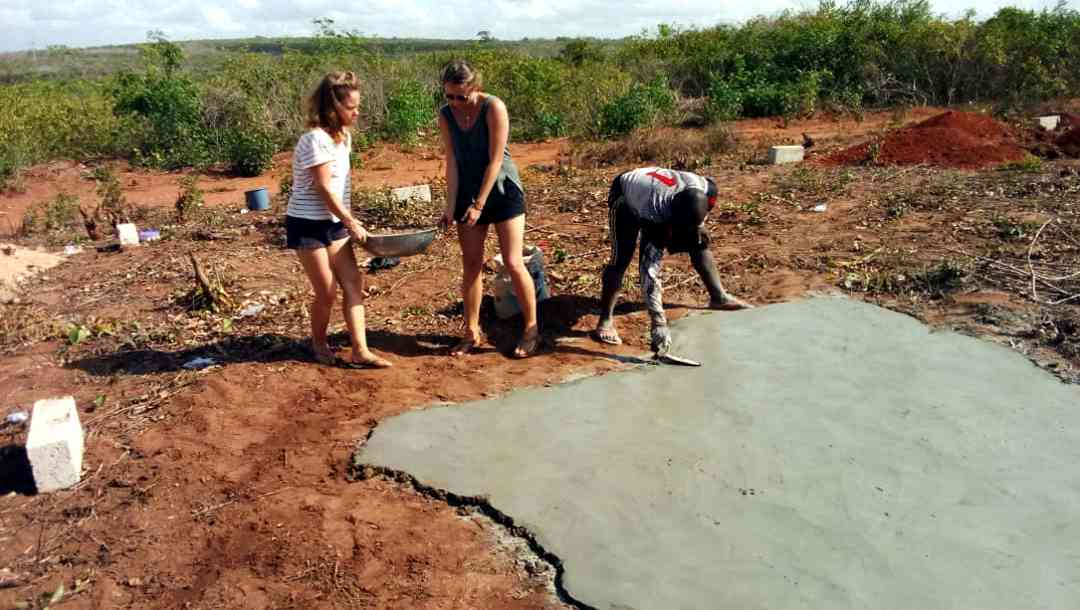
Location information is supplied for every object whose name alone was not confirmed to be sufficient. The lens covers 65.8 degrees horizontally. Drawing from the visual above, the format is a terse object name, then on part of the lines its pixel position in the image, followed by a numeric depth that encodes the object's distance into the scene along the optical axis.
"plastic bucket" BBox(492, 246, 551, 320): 5.01
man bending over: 4.31
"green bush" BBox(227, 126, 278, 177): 11.46
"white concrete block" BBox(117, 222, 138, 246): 6.85
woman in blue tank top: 4.06
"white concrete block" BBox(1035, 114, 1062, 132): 11.30
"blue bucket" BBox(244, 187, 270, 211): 8.20
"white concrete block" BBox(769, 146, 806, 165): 9.68
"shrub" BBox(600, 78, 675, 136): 12.66
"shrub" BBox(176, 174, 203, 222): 7.88
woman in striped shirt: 3.84
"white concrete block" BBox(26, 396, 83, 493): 3.32
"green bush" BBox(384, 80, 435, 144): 13.72
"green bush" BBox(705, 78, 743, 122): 13.99
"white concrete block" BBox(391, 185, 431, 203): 7.96
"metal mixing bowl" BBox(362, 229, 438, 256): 4.15
